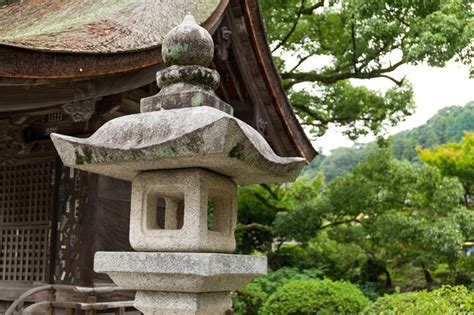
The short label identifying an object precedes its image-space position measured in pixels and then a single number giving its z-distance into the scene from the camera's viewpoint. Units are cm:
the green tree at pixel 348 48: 1059
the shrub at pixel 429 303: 634
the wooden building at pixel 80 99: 520
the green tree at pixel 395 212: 1134
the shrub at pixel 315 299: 962
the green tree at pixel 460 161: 1753
